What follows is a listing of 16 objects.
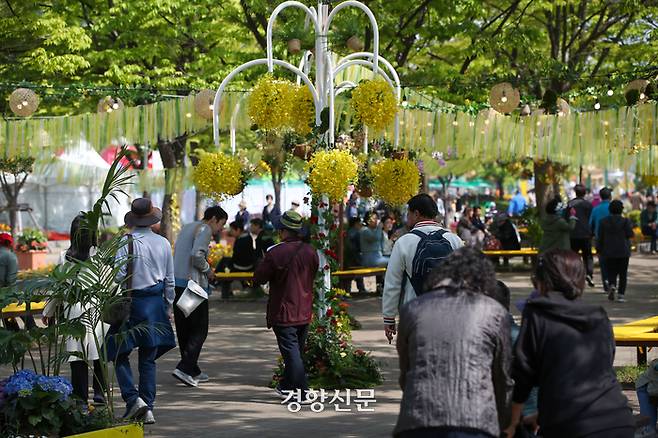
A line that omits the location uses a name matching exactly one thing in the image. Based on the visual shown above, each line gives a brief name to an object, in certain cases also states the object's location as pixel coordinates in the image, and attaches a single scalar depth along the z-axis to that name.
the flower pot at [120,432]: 8.05
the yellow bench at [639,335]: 10.30
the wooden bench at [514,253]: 27.11
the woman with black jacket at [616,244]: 19.94
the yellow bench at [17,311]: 14.28
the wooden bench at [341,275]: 21.19
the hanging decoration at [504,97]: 16.92
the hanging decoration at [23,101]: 17.33
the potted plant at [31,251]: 30.50
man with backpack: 8.59
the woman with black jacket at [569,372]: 5.22
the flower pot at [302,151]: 11.54
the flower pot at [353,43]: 13.95
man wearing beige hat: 9.93
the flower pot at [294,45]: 12.91
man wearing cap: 10.75
